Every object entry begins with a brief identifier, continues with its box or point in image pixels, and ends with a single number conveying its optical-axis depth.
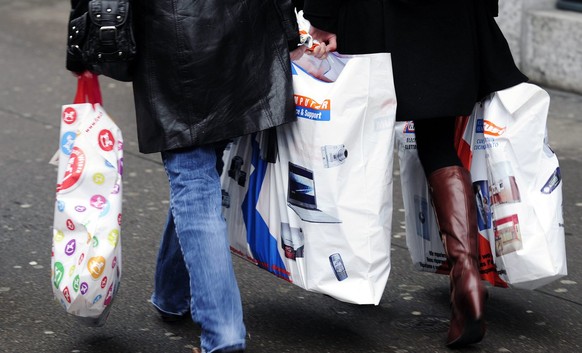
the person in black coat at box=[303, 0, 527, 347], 5.89
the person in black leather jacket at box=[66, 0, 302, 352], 5.53
